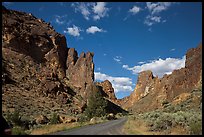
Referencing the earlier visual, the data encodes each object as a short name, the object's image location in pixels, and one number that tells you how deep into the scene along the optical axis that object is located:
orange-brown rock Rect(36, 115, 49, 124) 25.80
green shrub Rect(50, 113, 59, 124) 24.01
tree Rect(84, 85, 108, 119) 32.33
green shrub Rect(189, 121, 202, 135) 10.38
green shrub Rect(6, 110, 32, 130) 21.10
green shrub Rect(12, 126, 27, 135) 11.32
